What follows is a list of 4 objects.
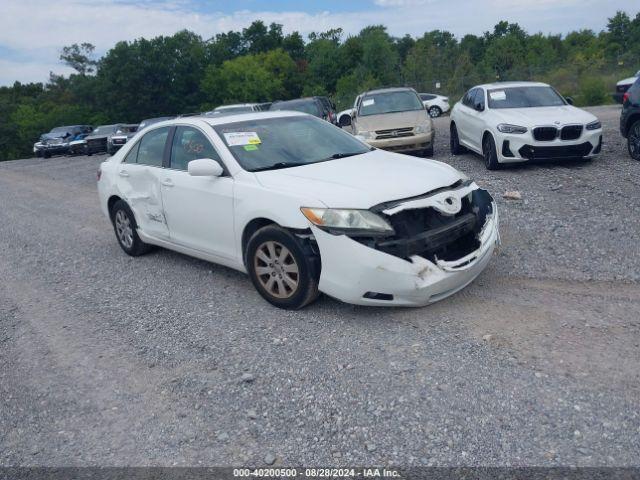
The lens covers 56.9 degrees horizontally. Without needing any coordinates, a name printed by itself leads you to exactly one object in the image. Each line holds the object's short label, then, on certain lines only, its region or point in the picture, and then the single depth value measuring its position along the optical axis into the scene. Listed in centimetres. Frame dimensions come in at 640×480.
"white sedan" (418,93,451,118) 3022
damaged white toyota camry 443
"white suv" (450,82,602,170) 971
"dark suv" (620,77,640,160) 982
